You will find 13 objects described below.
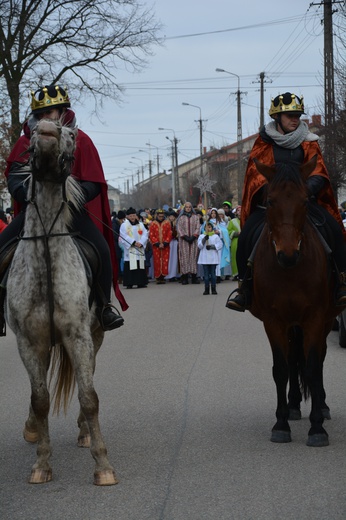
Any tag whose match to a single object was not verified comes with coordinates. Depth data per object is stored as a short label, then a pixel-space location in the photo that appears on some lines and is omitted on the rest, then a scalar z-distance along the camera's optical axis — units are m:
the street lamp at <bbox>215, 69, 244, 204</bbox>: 50.67
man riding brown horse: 8.13
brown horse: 7.38
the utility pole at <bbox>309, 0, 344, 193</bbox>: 30.03
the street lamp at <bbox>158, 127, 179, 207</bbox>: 91.96
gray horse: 6.54
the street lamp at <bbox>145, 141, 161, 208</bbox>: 117.47
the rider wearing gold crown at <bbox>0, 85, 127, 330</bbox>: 7.23
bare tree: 34.44
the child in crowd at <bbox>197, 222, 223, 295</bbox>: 23.62
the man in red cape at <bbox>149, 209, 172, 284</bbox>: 28.97
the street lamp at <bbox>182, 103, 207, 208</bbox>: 73.11
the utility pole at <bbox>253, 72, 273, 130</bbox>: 48.61
